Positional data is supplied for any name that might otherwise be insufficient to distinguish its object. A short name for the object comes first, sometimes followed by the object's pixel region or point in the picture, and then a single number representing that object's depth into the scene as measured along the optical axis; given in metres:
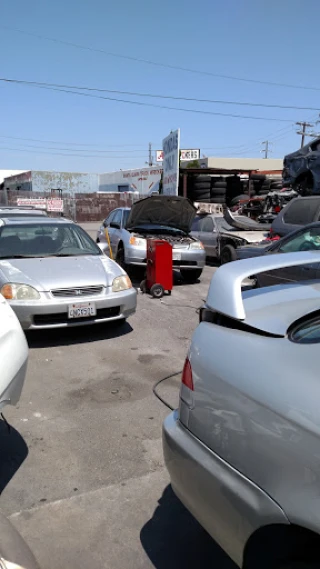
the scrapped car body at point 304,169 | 11.91
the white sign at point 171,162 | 17.55
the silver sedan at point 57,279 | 5.09
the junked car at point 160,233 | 9.04
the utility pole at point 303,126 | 57.42
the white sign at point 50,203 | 24.73
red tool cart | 7.79
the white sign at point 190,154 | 40.50
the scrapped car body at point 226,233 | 11.30
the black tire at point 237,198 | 20.85
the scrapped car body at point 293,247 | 6.01
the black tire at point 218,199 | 23.33
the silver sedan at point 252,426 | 1.43
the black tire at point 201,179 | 22.91
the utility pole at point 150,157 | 81.22
